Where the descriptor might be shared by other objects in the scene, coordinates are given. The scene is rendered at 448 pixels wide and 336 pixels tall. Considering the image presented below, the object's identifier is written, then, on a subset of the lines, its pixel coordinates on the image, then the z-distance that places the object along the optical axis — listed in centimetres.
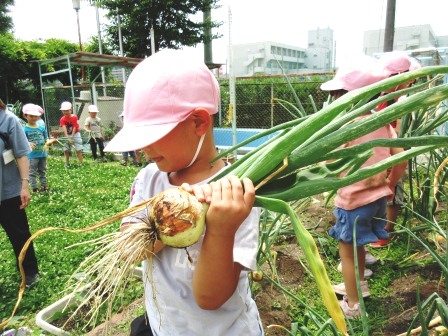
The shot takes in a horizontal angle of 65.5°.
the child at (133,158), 841
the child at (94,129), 862
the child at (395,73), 266
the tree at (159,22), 1852
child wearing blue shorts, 201
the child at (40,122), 614
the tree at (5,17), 2297
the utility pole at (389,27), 1036
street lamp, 1366
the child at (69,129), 800
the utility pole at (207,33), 1939
